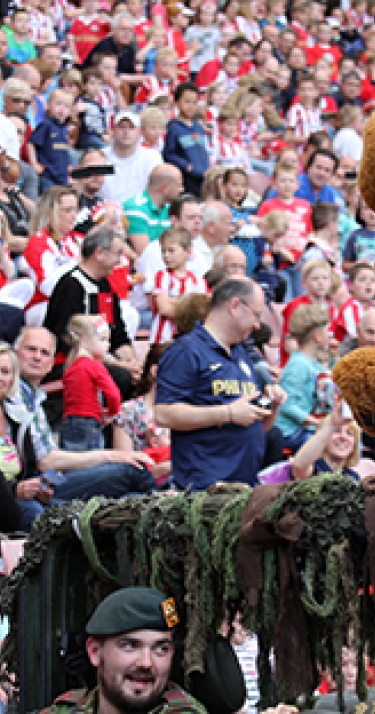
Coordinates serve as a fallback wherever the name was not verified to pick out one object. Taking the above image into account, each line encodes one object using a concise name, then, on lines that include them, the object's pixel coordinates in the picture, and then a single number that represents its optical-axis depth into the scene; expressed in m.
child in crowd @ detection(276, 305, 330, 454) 7.96
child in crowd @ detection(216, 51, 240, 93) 16.27
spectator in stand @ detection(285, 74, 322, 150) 16.50
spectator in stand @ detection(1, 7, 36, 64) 14.10
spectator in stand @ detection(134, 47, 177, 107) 14.99
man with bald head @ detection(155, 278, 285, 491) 5.82
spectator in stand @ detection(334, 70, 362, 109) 18.00
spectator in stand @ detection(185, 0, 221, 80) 17.50
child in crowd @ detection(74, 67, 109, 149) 13.08
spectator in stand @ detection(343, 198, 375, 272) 12.39
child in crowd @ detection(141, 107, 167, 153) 12.88
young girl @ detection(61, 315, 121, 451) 7.19
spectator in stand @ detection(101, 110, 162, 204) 11.97
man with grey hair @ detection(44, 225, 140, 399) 8.23
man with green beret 3.36
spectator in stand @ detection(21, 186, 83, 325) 8.60
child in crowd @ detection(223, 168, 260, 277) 10.82
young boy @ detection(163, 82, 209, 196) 13.20
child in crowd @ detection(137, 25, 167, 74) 15.94
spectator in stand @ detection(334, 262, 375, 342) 10.23
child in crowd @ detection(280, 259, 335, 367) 9.88
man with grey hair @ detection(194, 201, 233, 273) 10.53
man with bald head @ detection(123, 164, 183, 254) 11.30
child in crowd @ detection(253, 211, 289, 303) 10.89
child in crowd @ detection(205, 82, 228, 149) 14.57
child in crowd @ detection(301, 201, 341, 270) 11.97
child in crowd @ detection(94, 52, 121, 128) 14.20
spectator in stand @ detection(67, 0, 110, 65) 16.23
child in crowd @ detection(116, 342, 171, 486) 7.55
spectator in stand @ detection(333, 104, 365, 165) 16.19
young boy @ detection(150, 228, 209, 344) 9.49
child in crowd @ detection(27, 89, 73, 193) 11.93
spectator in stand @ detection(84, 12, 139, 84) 15.86
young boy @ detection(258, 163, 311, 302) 11.91
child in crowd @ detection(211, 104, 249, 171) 13.86
